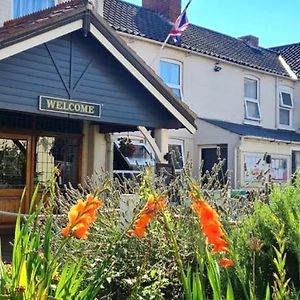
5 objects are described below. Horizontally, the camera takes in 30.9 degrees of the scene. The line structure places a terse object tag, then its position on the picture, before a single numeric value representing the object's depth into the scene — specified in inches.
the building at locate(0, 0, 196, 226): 364.2
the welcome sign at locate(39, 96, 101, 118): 373.4
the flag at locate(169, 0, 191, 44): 645.3
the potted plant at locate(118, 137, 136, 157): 545.9
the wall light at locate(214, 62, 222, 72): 765.4
